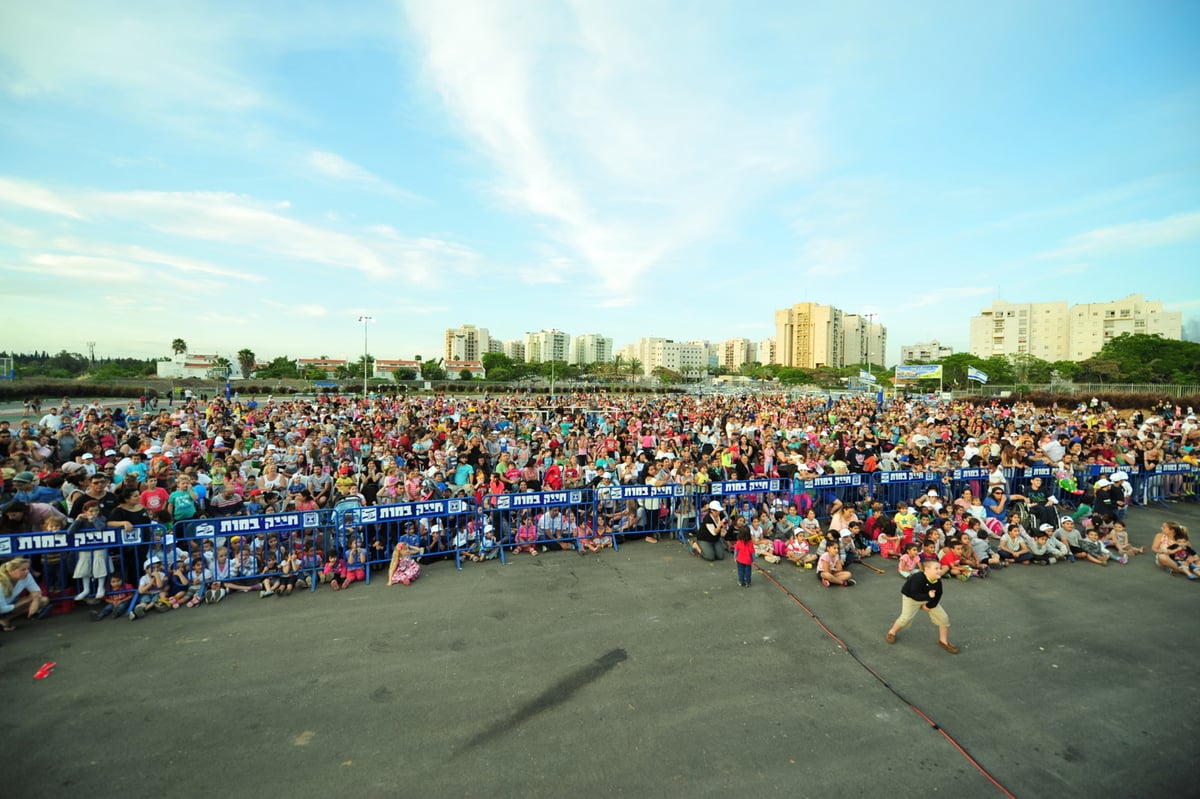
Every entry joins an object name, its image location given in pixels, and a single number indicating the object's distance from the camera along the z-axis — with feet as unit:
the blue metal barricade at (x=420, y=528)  27.20
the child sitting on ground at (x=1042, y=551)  30.22
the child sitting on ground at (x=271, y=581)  24.40
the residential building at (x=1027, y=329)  475.72
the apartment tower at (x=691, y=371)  553.23
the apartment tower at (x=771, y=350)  631.97
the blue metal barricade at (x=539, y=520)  30.42
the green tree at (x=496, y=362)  422.00
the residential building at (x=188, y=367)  342.85
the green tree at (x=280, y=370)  341.82
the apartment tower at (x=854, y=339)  598.75
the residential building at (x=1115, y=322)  425.69
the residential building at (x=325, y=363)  462.19
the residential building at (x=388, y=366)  428.15
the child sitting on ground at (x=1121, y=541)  30.99
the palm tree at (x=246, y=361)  353.10
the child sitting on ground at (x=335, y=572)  25.65
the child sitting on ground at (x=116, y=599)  21.75
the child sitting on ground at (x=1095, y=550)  30.27
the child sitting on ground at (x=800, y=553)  29.35
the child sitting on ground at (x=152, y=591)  22.33
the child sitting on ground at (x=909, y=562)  27.84
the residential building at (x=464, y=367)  434.47
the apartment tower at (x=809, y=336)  551.18
